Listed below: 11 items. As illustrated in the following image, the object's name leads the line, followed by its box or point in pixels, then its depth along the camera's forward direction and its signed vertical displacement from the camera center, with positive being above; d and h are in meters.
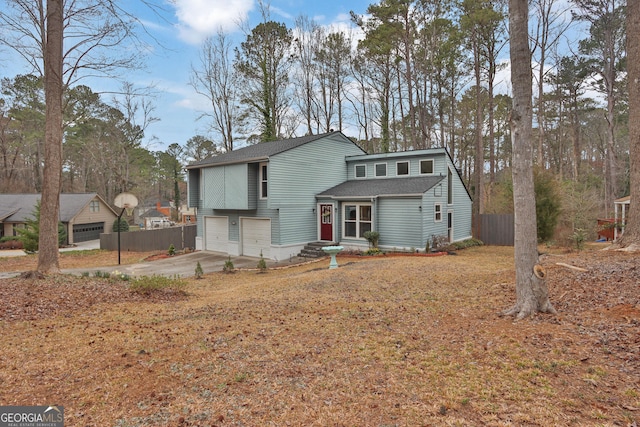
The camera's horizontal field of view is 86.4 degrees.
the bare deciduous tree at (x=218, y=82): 26.31 +10.94
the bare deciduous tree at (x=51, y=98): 8.49 +3.16
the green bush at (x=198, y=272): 11.99 -1.82
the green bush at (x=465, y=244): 16.20 -1.39
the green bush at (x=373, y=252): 14.84 -1.50
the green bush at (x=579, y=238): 12.41 -0.87
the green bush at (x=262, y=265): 13.06 -1.76
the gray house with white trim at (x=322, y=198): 15.40 +0.96
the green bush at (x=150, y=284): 7.79 -1.48
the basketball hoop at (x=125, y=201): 16.44 +1.01
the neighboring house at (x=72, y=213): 28.25 +0.79
